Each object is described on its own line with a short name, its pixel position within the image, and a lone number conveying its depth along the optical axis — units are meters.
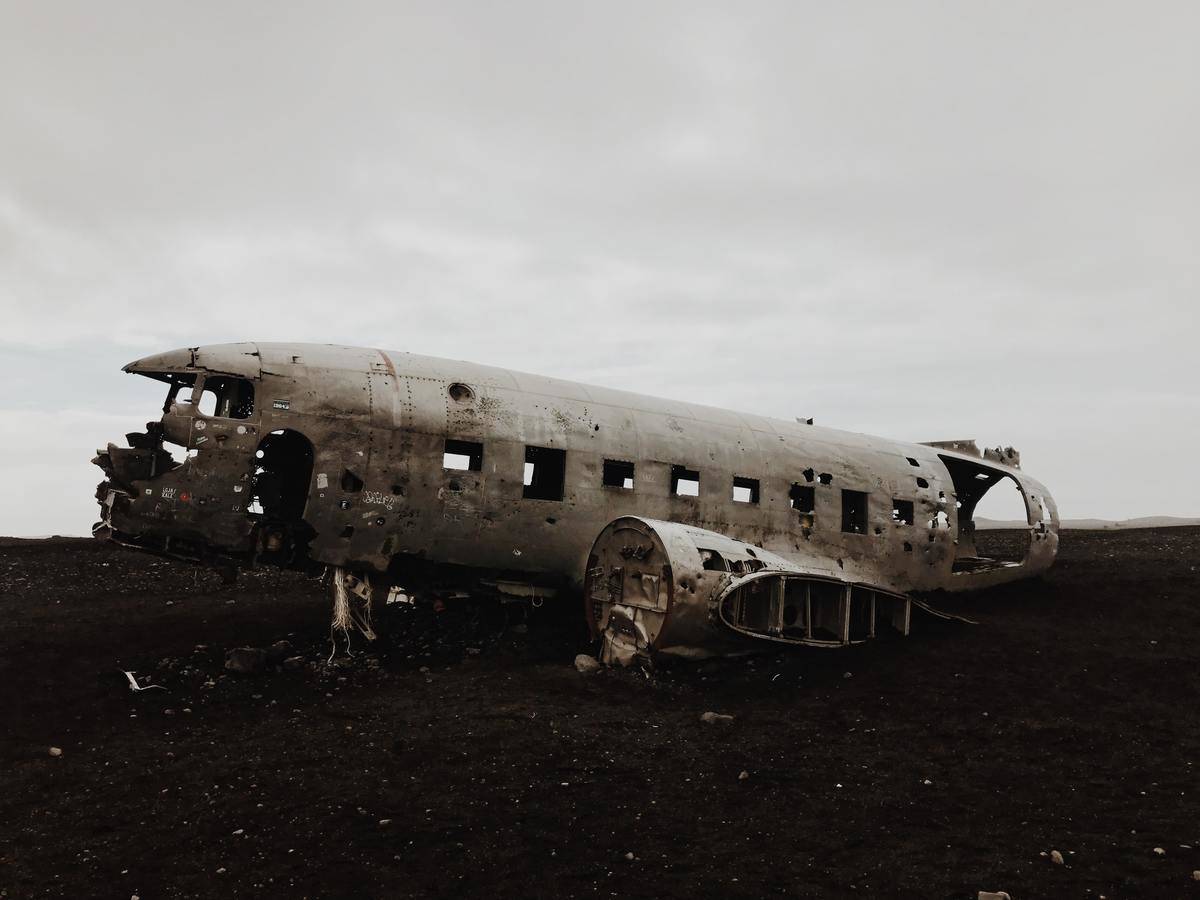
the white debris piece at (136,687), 12.62
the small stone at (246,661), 13.55
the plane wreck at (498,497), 12.76
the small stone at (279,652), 14.02
